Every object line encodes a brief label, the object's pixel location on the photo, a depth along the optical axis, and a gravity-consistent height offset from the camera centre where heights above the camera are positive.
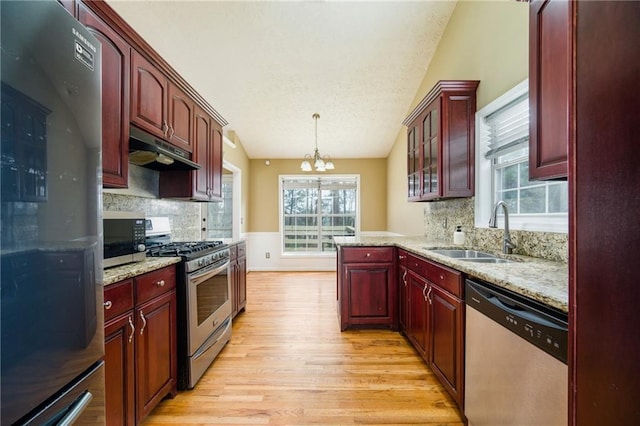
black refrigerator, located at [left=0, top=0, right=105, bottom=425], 0.57 -0.01
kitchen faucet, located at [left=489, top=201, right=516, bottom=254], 1.84 -0.12
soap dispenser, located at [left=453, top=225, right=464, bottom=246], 2.48 -0.22
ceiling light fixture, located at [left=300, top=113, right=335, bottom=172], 3.59 +0.66
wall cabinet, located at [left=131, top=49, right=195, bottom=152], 1.72 +0.81
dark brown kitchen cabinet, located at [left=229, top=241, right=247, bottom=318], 2.85 -0.71
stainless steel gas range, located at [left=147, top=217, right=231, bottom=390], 1.78 -0.64
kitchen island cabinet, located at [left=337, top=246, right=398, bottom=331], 2.67 -0.75
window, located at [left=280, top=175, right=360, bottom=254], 5.77 +0.04
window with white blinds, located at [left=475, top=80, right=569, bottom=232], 1.74 +0.31
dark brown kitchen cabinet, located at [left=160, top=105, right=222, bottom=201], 2.49 +0.40
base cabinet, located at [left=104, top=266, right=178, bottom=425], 1.23 -0.69
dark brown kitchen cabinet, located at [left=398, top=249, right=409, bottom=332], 2.44 -0.74
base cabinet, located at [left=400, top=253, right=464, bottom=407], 1.53 -0.72
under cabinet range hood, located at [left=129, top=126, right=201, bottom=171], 1.69 +0.44
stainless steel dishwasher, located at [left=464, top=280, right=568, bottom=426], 0.88 -0.58
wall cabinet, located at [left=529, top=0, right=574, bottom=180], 1.13 +0.56
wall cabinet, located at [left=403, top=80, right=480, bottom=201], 2.38 +0.69
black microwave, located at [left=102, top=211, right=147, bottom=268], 1.37 -0.13
